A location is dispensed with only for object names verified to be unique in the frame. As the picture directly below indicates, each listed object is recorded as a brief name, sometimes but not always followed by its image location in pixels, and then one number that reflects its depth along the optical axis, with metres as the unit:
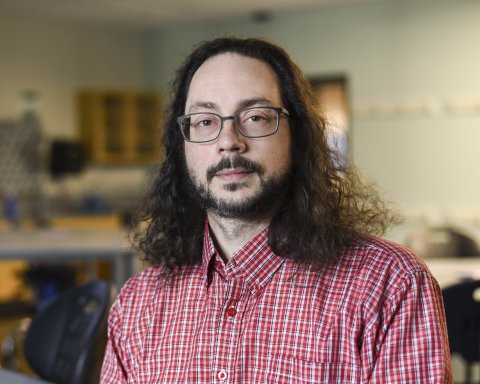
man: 1.39
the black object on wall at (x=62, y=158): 7.91
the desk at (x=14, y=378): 1.96
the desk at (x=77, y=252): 4.30
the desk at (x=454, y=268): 3.40
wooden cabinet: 8.42
